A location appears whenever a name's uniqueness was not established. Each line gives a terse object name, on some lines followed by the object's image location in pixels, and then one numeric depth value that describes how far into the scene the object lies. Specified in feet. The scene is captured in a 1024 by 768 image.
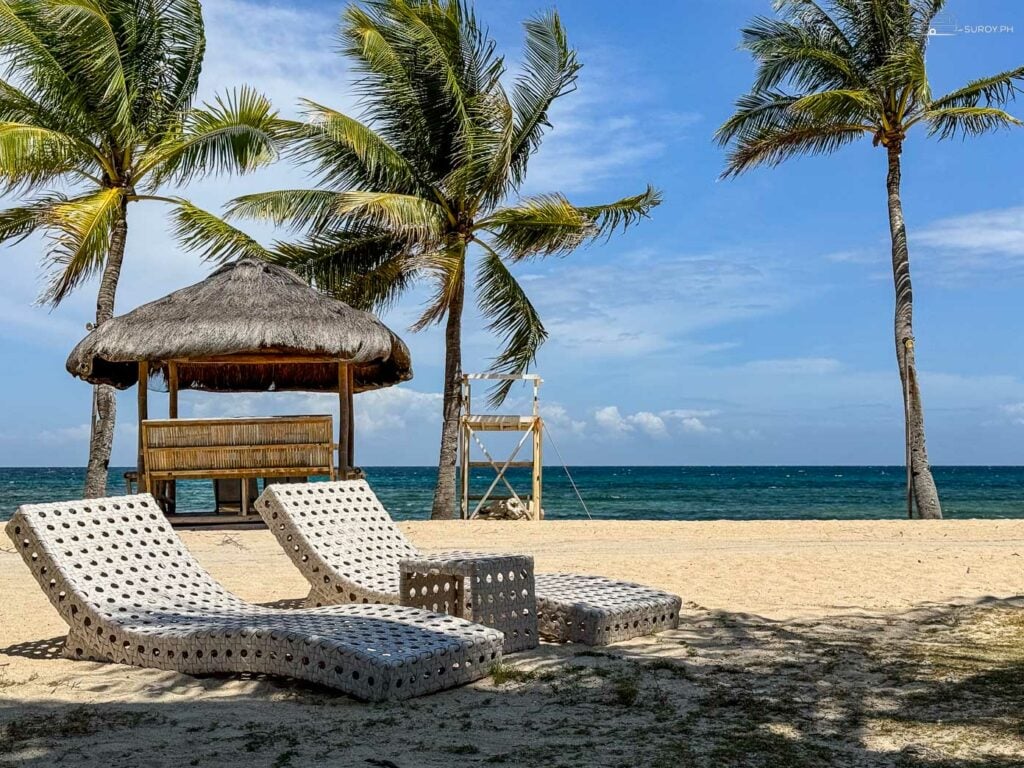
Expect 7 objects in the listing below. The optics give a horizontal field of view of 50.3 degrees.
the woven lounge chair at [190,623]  13.93
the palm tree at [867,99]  51.11
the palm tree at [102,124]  44.65
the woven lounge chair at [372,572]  18.01
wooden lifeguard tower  54.88
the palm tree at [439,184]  50.75
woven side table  16.51
